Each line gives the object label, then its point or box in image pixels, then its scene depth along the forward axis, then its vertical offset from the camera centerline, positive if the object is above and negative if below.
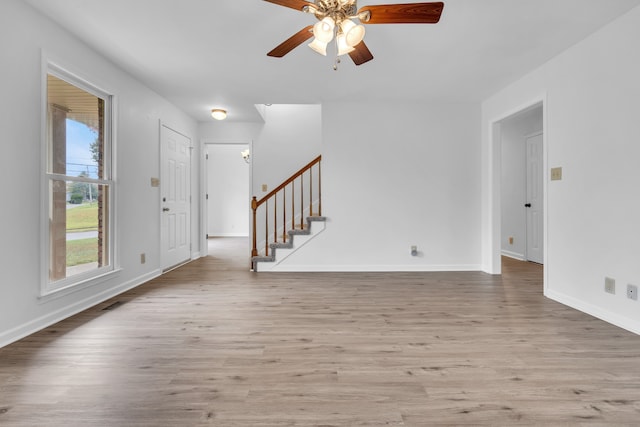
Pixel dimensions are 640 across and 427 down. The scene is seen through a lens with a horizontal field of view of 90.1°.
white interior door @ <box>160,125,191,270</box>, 4.68 +0.26
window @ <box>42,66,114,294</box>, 2.71 +0.30
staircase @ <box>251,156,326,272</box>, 5.80 +0.09
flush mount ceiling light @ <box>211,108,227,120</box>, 5.12 +1.63
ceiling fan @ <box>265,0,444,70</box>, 1.93 +1.24
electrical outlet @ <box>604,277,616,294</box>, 2.67 -0.61
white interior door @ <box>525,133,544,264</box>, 5.39 +0.24
